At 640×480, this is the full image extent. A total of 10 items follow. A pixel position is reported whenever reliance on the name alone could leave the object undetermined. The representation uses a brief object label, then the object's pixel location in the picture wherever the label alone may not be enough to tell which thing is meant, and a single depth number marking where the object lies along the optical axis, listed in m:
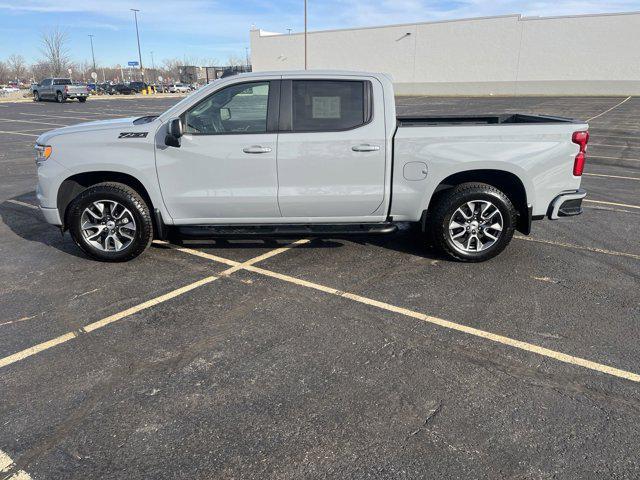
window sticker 4.93
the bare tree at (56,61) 82.94
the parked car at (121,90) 65.31
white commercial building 45.81
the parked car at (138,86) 66.89
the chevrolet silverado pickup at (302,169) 4.86
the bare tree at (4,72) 114.72
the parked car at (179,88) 75.00
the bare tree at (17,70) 120.25
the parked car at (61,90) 39.66
